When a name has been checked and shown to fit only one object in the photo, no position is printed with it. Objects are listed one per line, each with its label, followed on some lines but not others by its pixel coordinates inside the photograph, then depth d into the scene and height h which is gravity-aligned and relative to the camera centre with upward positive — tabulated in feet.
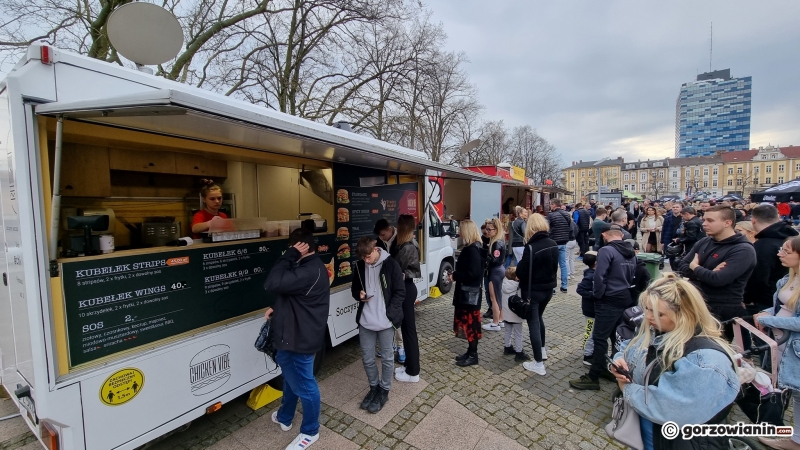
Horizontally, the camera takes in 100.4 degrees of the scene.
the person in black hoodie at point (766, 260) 11.88 -2.30
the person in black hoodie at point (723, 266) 9.83 -2.09
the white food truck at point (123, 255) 6.12 -1.07
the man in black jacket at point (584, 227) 33.24 -2.71
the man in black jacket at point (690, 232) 19.88 -2.09
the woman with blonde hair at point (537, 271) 12.12 -2.56
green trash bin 13.78 -2.60
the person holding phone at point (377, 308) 10.46 -3.27
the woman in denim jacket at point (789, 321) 7.93 -3.09
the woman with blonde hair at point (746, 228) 13.97 -1.34
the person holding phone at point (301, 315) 8.46 -2.83
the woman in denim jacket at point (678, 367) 4.79 -2.59
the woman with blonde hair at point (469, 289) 12.61 -3.35
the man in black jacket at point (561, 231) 23.76 -2.17
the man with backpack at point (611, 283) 10.89 -2.76
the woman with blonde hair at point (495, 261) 14.84 -2.68
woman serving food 11.44 +0.14
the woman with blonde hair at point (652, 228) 30.53 -2.71
